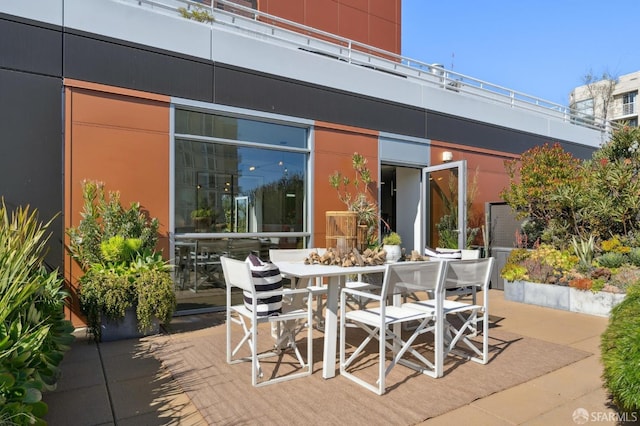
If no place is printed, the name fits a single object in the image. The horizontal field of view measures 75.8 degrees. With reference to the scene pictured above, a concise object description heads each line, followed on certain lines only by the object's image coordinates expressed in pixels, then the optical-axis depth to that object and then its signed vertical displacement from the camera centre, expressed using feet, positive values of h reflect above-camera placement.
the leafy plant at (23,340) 6.32 -2.41
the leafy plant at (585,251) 19.63 -1.71
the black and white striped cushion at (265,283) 10.47 -1.77
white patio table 10.61 -2.14
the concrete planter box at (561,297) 17.46 -3.71
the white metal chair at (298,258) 14.30 -1.61
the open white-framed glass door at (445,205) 25.00 +0.65
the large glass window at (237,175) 18.13 +1.86
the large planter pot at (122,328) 13.93 -3.92
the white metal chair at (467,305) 11.27 -2.43
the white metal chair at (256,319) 10.12 -2.71
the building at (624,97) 108.41 +34.12
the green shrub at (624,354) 6.79 -2.50
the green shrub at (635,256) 18.49 -1.83
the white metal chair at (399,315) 9.64 -2.59
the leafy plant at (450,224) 25.54 -0.55
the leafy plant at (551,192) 21.86 +1.31
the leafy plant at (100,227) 14.44 -0.48
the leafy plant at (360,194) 22.17 +1.19
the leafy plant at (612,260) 18.78 -2.01
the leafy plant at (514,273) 20.53 -2.88
